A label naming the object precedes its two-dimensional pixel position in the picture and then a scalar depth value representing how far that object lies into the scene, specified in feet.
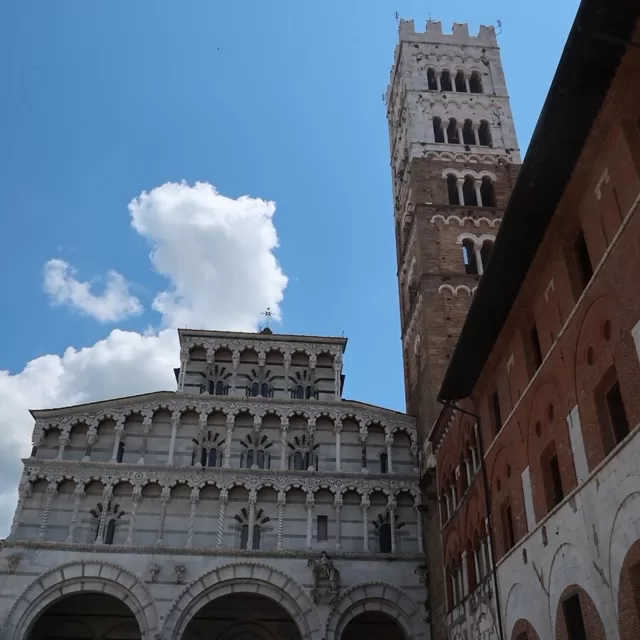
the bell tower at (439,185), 95.35
